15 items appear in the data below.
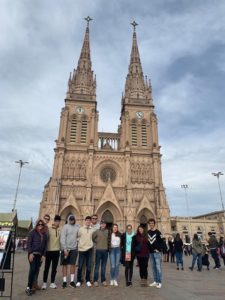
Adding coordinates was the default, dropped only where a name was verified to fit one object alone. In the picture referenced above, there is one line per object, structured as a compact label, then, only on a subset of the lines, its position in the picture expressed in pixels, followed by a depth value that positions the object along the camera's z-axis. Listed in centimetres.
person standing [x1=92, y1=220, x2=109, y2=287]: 708
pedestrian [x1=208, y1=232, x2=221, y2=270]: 1257
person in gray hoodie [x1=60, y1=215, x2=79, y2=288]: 668
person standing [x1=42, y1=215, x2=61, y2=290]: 658
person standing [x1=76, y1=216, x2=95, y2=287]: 696
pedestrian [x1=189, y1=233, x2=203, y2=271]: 1146
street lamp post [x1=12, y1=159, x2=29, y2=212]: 3582
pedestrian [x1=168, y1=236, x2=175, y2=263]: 1658
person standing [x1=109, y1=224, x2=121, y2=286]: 709
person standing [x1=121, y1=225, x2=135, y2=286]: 696
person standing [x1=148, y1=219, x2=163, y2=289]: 686
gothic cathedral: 3744
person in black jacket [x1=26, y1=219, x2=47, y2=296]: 593
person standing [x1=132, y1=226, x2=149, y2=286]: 705
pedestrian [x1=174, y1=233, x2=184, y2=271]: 1208
